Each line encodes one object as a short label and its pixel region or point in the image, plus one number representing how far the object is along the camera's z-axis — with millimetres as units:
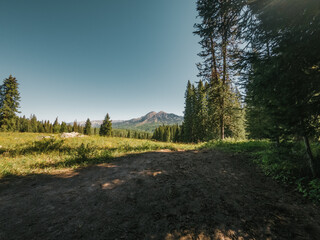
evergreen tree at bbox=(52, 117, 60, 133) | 68550
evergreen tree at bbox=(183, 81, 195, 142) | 34678
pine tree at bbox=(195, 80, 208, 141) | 30419
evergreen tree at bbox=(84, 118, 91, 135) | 69425
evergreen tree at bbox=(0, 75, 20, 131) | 28234
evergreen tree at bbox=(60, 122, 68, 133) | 69438
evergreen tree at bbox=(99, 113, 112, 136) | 53369
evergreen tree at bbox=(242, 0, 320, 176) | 3162
